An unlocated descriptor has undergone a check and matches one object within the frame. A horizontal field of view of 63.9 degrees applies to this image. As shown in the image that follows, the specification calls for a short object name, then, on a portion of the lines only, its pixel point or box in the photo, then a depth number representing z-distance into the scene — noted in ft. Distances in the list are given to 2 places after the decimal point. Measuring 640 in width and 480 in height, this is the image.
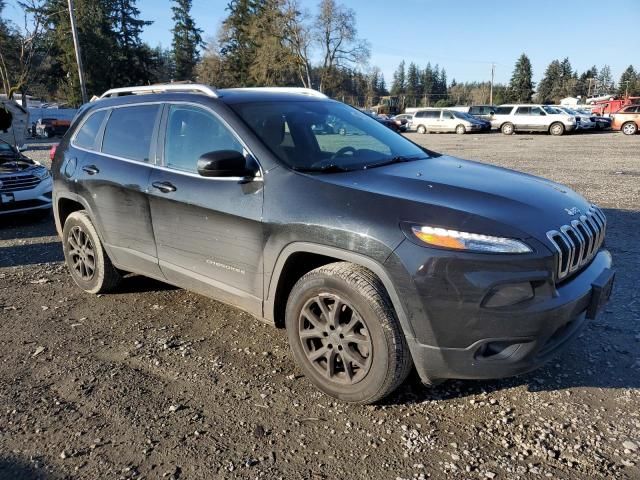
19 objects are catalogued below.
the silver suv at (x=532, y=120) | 95.45
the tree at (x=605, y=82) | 396.78
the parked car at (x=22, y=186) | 24.52
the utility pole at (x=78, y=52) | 82.11
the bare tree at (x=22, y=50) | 123.65
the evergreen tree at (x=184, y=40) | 247.29
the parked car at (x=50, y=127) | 120.67
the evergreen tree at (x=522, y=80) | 303.68
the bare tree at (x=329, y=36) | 189.47
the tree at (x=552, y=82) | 343.26
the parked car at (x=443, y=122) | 111.24
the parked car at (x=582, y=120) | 96.07
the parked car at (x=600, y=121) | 98.89
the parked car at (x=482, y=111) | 116.86
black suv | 8.32
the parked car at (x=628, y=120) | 87.51
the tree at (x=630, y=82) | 271.28
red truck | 121.90
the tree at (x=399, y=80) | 451.65
